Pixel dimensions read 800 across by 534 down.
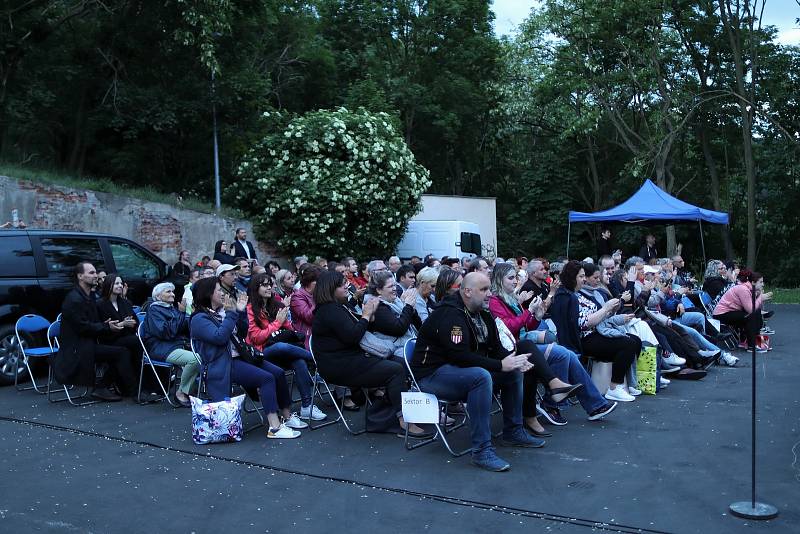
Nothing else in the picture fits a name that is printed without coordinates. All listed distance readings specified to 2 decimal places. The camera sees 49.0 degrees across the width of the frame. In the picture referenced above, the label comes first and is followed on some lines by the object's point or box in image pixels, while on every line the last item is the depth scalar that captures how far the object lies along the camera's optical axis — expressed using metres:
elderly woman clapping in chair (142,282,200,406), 8.85
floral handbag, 7.26
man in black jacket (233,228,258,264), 17.06
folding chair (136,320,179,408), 8.84
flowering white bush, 20.38
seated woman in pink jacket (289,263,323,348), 9.17
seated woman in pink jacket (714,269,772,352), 12.95
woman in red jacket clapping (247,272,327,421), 8.22
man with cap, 8.34
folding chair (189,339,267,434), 7.87
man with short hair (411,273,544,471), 6.55
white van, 22.38
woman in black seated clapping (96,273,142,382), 9.20
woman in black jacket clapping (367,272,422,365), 7.74
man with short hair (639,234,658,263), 18.97
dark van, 10.38
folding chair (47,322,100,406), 9.35
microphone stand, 5.16
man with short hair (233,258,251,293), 11.86
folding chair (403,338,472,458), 6.87
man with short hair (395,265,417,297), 10.70
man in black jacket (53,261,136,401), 8.88
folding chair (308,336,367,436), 7.68
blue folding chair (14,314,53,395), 9.58
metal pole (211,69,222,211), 21.91
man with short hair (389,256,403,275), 14.23
